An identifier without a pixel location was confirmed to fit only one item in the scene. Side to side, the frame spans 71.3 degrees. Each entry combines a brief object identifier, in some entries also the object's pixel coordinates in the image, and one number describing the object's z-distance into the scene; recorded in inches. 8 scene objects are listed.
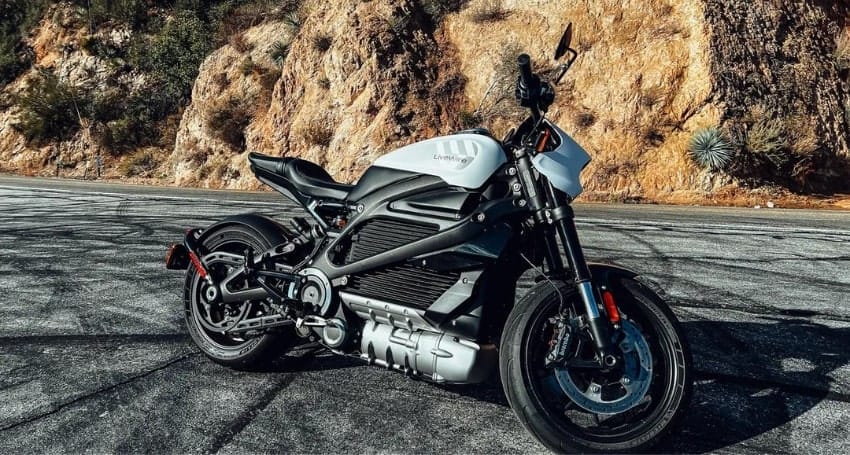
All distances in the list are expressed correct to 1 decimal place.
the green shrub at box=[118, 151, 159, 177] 1107.9
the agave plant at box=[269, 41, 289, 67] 1013.8
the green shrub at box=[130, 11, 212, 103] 1220.5
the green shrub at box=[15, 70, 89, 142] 1236.5
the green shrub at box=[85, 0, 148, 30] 1362.0
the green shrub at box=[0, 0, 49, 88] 1397.6
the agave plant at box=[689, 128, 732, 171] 663.1
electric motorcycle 104.9
